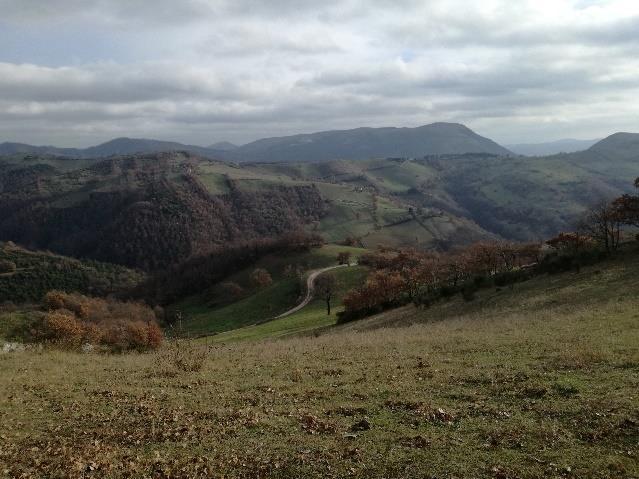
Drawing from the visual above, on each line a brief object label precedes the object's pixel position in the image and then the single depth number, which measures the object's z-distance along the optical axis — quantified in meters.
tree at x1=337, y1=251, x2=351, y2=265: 136.25
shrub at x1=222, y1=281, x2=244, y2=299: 131.38
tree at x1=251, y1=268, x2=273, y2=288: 135.38
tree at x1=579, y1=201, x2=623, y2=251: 49.46
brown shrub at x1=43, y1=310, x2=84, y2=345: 36.07
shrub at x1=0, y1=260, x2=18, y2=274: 157.70
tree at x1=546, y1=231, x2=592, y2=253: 52.33
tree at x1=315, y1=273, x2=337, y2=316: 96.62
